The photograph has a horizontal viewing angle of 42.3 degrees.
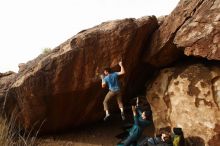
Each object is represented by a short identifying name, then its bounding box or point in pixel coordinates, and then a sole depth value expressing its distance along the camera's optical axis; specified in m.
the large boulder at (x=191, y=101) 7.36
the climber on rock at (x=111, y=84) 7.55
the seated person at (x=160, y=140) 6.73
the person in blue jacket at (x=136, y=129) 7.24
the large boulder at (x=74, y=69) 8.06
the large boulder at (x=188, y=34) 7.21
